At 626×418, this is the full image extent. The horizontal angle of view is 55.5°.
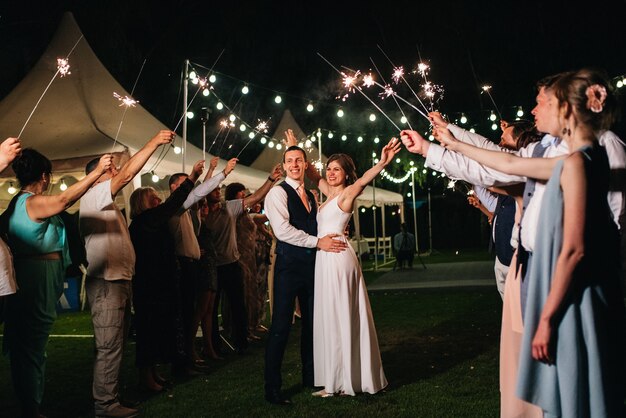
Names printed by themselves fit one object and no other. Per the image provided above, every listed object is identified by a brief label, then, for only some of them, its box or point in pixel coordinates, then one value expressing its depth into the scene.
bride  4.70
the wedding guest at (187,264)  6.00
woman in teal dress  4.18
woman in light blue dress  2.30
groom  4.74
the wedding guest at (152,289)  5.27
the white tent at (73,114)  9.59
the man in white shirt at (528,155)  2.73
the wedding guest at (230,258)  6.96
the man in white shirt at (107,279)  4.38
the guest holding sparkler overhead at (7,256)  3.65
